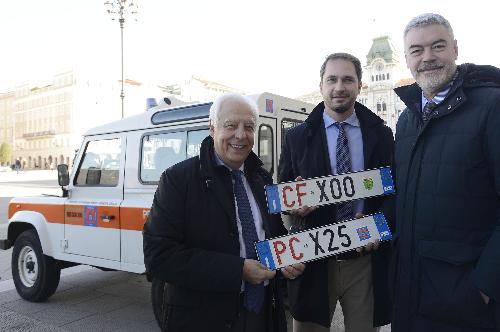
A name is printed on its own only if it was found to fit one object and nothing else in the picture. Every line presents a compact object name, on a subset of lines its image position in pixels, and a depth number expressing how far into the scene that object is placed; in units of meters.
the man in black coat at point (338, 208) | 2.39
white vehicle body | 4.16
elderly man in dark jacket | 1.80
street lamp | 15.48
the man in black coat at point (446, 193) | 1.69
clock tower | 86.90
